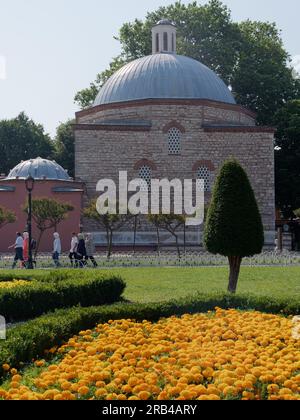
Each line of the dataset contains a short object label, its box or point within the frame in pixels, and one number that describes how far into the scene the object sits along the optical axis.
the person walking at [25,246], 19.94
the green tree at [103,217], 22.59
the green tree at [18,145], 40.81
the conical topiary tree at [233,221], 10.73
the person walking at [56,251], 19.34
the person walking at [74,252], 19.52
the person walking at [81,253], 19.12
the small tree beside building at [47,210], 22.12
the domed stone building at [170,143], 28.81
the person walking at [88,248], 19.31
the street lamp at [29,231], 18.41
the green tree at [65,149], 39.28
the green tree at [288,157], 32.69
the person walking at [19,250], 19.22
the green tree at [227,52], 37.34
